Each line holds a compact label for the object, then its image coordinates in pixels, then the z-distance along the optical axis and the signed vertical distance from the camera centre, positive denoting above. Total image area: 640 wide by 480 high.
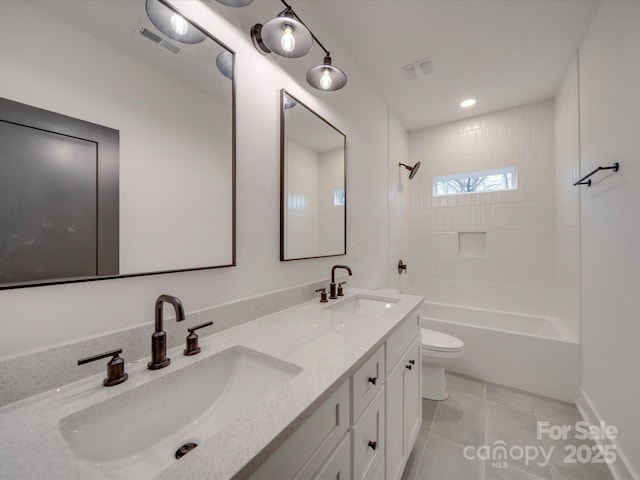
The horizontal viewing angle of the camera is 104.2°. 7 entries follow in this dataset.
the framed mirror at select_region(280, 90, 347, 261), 1.31 +0.35
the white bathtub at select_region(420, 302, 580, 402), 1.96 -0.96
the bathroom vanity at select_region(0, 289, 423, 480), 0.43 -0.38
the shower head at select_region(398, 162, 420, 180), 2.81 +0.83
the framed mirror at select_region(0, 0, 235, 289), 0.58 +0.30
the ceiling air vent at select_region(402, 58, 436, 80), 2.01 +1.45
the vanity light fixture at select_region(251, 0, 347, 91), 1.04 +0.90
